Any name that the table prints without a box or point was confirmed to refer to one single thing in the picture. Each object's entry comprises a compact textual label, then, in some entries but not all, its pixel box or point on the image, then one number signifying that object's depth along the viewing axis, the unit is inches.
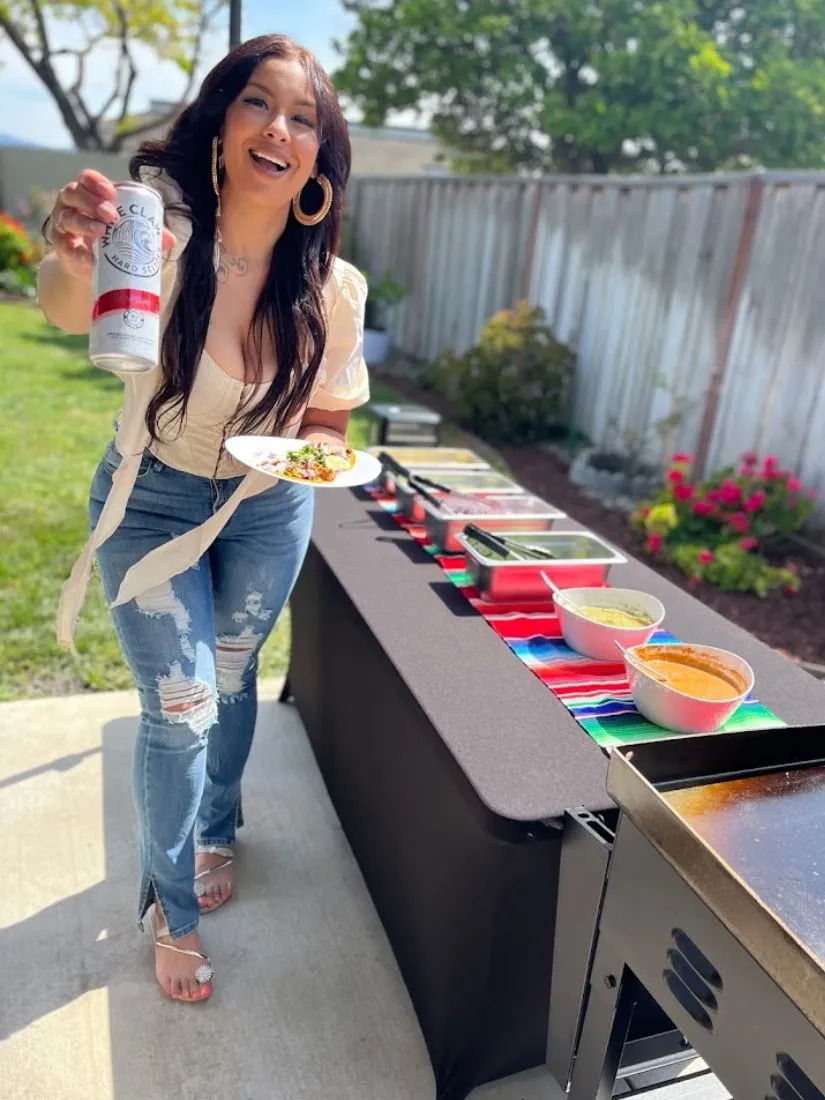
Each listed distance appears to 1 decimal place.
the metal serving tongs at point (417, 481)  93.7
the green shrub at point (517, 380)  244.8
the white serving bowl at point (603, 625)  69.1
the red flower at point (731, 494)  167.6
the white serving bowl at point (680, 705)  59.1
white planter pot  346.0
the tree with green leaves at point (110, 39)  622.2
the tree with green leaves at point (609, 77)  410.6
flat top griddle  35.0
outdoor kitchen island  55.2
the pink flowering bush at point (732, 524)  157.6
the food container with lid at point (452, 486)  96.7
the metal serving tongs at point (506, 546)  81.0
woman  63.1
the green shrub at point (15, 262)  451.8
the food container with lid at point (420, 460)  104.6
